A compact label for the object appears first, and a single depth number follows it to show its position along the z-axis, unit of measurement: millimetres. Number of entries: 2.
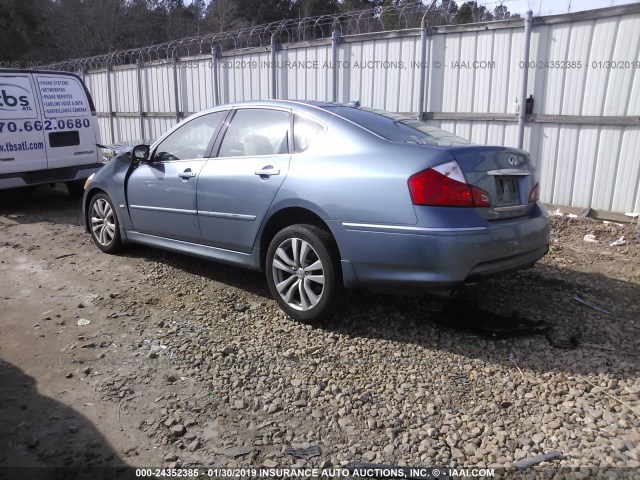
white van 7738
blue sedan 3434
